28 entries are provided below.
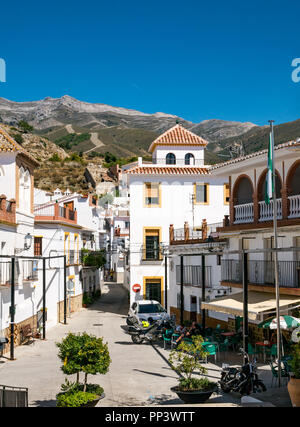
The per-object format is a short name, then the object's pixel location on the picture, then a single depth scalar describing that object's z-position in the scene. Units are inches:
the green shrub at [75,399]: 476.7
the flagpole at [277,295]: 600.9
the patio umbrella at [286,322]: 666.2
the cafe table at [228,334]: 917.2
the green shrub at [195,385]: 533.2
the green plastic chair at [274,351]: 735.9
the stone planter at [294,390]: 461.7
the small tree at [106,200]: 4163.4
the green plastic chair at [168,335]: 980.3
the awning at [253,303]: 749.4
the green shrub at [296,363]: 462.0
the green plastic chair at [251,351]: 764.0
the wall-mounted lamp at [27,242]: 1157.7
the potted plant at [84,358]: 517.3
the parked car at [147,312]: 1221.5
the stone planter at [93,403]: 492.4
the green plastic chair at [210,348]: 796.9
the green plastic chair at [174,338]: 957.4
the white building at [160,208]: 1595.7
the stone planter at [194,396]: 520.4
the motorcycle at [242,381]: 571.8
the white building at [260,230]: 819.4
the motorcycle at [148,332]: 1053.8
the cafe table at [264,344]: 796.1
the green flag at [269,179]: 673.0
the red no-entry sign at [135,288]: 1588.3
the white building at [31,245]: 1047.6
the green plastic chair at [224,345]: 872.9
